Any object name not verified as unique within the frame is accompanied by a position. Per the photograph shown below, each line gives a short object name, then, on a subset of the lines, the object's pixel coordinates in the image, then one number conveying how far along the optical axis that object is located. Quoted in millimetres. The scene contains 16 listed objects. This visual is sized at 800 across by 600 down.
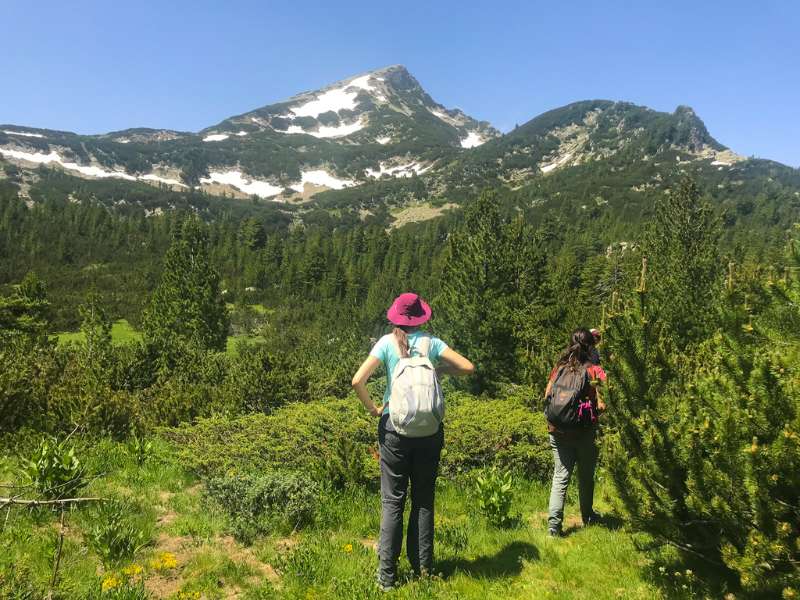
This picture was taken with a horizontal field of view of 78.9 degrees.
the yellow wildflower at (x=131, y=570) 3990
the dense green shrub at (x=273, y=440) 6934
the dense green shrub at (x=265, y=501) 5180
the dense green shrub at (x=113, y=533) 4281
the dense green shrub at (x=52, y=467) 5039
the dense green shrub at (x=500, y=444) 7191
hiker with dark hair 4766
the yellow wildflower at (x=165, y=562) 4180
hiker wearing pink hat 3723
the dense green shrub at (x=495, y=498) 5520
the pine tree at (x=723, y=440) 2840
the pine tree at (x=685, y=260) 18516
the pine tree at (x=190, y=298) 33281
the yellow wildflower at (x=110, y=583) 3713
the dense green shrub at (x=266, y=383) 14117
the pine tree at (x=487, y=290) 21719
